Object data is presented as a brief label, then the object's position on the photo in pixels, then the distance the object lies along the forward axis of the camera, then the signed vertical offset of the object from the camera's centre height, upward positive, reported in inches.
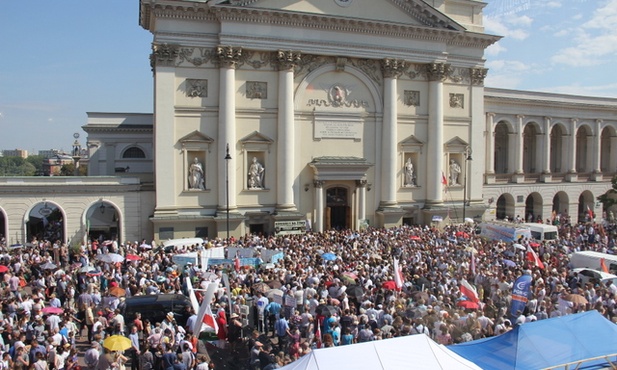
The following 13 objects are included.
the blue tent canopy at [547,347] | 439.8 -144.1
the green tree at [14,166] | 5462.6 +114.3
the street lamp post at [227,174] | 1165.4 +7.0
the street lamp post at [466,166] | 1551.9 +35.1
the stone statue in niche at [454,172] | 1566.2 +17.0
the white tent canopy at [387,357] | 380.5 -131.0
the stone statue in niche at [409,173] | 1501.0 +13.0
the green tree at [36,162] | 7167.3 +199.7
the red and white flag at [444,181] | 1506.3 -9.3
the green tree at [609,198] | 1847.3 -71.0
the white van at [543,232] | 1293.1 -130.8
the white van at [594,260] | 941.8 -147.9
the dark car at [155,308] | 608.0 -151.2
